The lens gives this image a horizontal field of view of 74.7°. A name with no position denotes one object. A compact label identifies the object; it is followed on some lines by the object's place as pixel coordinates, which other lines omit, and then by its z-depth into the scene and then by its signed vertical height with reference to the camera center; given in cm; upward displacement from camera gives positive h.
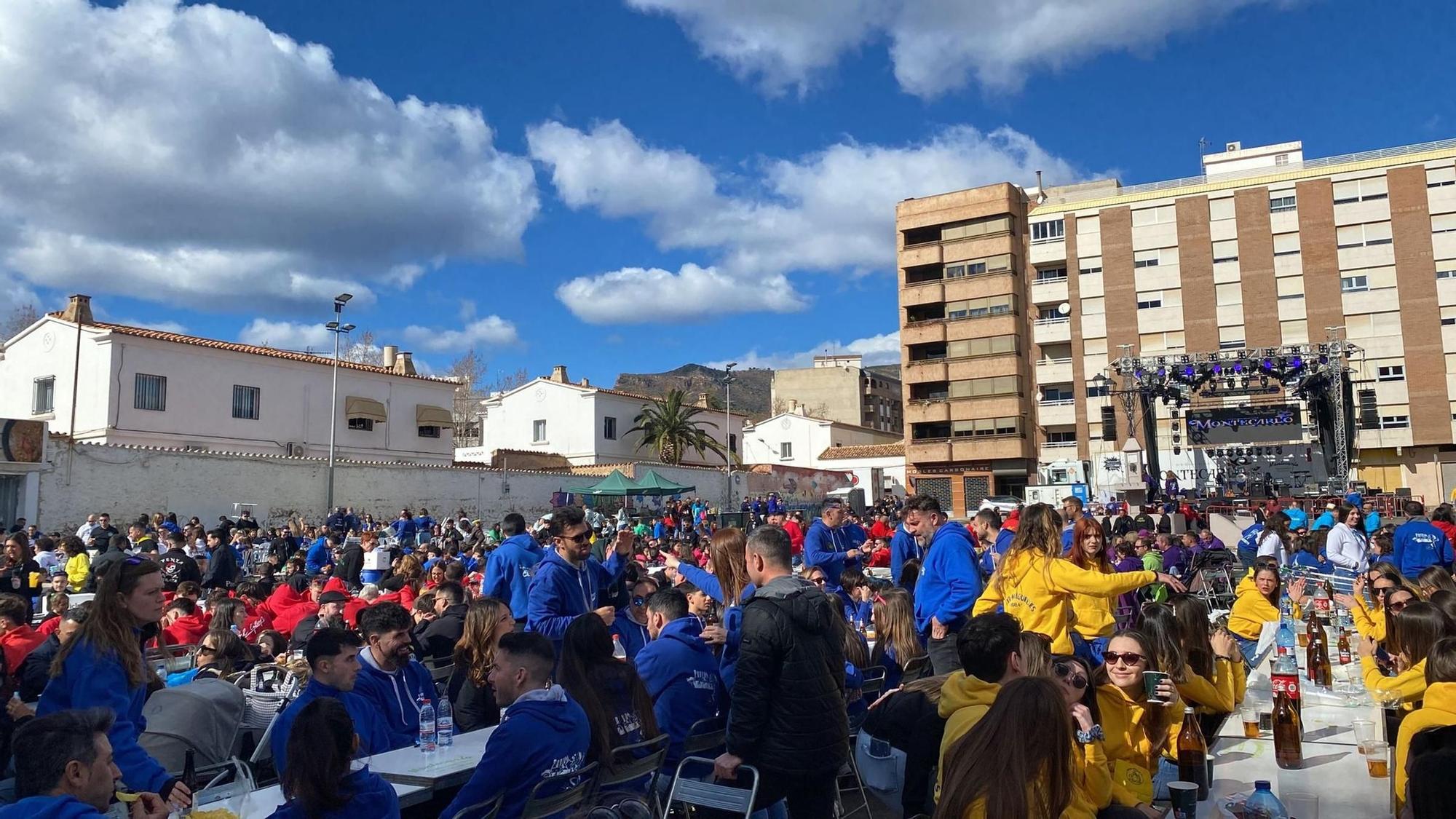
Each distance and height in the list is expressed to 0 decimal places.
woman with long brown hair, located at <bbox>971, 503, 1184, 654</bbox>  511 -45
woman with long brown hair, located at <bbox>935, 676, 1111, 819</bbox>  233 -65
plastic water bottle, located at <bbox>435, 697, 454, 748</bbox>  462 -106
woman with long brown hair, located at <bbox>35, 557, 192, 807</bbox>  368 -65
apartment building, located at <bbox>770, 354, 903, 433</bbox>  8406 +992
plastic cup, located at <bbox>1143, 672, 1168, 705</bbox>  358 -71
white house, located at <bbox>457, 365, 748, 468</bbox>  4881 +433
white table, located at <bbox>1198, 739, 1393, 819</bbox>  331 -108
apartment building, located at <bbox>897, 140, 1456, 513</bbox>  4419 +1000
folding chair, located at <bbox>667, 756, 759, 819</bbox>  377 -120
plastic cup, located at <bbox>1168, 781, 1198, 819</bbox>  308 -98
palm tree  5066 +396
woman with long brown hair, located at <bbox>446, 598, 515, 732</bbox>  551 -90
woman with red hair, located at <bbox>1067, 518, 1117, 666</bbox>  549 -70
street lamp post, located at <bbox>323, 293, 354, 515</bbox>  2539 +498
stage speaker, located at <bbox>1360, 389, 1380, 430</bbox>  4412 +380
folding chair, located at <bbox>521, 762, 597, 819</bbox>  345 -109
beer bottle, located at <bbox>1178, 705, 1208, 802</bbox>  338 -92
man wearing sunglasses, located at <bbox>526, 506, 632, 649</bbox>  586 -48
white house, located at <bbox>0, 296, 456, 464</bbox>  2984 +399
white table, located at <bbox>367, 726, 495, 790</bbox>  411 -117
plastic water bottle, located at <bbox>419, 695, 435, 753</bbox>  459 -108
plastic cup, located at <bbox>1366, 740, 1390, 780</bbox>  360 -101
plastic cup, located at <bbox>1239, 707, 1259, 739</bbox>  435 -105
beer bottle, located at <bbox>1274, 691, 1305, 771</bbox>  378 -97
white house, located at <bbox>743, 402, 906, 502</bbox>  5359 +328
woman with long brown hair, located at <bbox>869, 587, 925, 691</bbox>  667 -96
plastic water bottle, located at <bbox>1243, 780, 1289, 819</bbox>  283 -93
